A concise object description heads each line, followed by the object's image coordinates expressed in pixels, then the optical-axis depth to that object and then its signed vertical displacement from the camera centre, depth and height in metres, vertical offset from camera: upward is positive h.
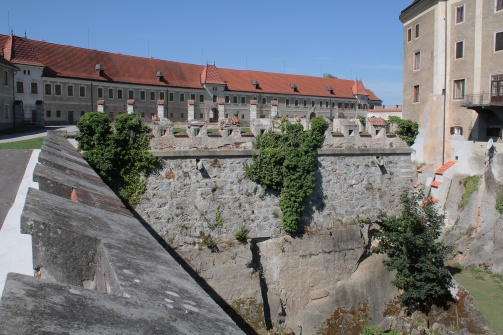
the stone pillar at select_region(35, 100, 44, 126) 34.78 +2.17
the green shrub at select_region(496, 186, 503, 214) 20.54 -2.94
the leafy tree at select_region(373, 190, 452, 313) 14.87 -4.02
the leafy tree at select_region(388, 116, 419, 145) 18.23 +0.19
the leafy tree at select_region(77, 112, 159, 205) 12.71 -0.40
